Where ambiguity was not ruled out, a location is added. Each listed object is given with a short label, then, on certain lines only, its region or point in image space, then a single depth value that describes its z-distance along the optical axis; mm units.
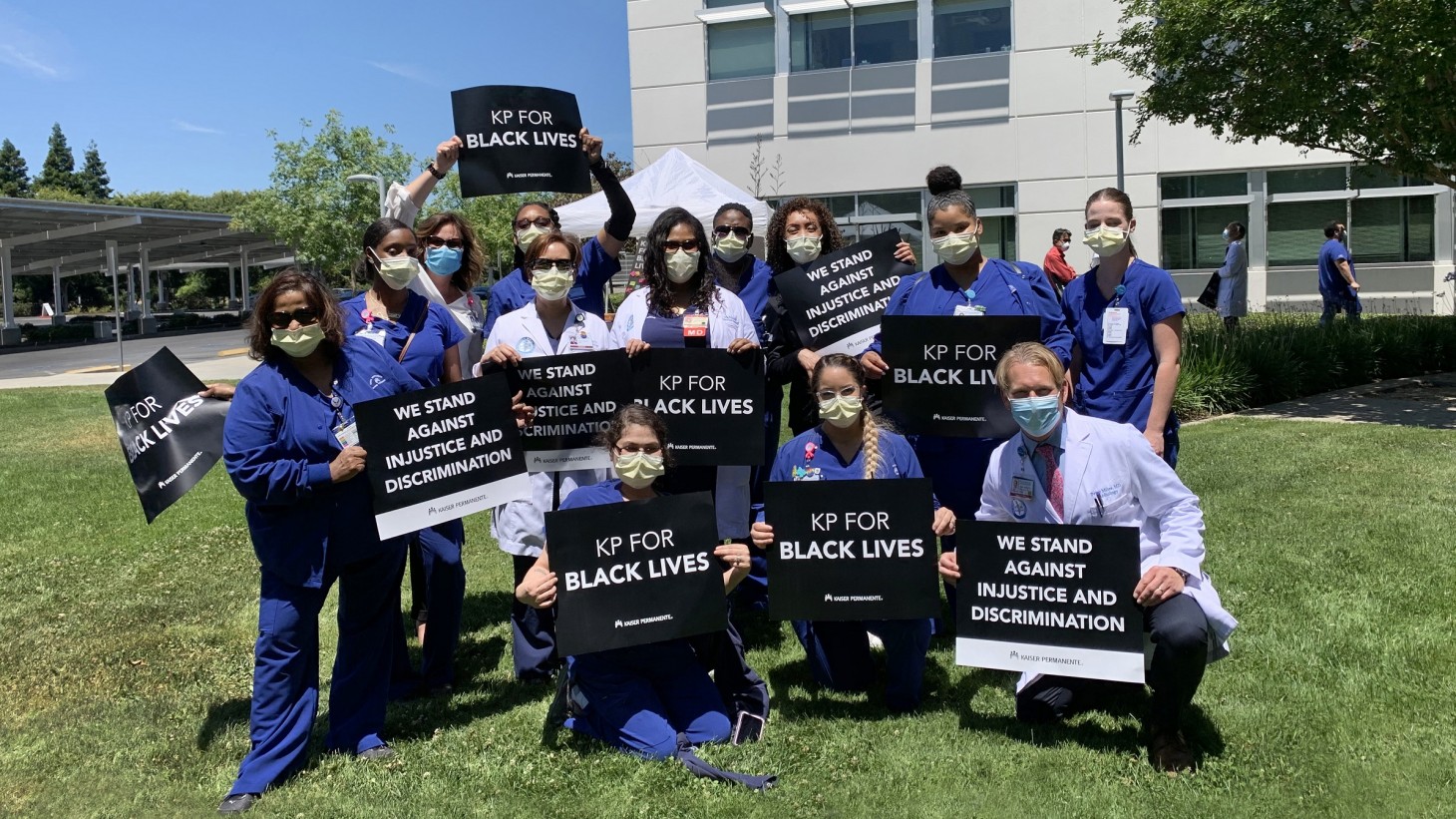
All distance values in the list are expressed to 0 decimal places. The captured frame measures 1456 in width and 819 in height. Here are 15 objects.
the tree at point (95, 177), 104088
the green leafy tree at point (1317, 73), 10008
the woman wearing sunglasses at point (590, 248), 5442
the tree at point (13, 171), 97588
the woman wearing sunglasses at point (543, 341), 4922
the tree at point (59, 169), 97062
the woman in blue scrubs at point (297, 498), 3822
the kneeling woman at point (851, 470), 4465
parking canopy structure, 37281
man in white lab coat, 3783
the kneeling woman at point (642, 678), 4176
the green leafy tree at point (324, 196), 39375
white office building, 23672
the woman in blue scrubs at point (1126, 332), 4766
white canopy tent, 15894
